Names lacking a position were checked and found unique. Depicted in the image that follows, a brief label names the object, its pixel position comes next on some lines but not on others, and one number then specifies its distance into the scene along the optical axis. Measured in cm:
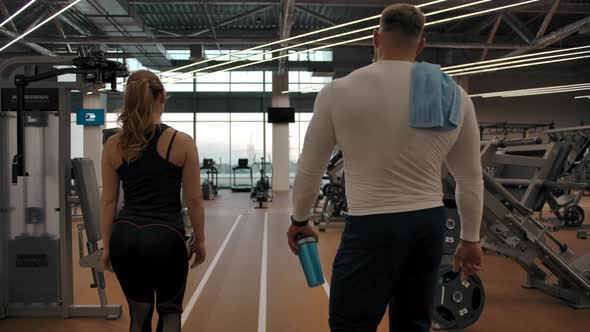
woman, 183
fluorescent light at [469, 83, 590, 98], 891
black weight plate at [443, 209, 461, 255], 336
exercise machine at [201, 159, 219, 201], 1392
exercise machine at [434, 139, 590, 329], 338
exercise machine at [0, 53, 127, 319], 360
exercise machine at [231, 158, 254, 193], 1611
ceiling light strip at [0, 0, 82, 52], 721
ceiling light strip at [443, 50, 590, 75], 869
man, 130
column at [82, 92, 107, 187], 1484
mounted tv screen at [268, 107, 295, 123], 1577
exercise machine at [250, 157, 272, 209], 1153
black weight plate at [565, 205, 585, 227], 827
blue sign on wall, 1231
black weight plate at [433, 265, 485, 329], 336
